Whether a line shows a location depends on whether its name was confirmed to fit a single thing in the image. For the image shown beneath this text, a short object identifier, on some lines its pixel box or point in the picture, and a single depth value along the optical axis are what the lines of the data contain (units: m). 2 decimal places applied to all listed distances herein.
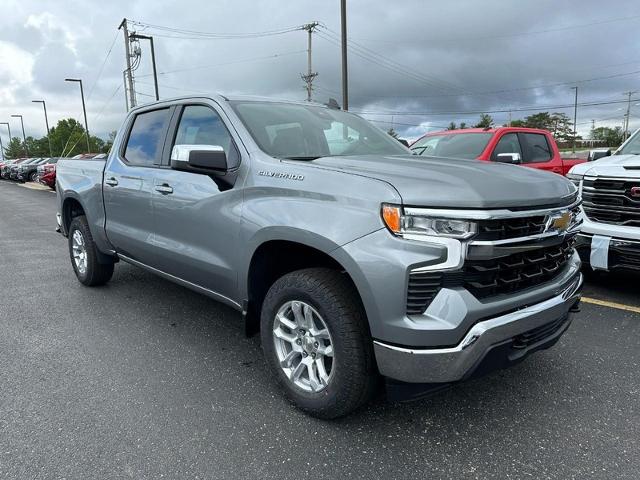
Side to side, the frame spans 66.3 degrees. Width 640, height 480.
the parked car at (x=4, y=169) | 38.28
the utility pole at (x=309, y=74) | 31.96
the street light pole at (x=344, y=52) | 16.75
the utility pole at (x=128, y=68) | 28.48
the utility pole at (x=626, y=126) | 72.57
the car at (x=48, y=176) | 21.22
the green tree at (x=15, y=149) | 105.91
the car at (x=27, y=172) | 33.22
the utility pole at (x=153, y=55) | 29.03
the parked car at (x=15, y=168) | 34.62
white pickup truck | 4.37
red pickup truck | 7.46
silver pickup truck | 2.21
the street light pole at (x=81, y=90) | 41.62
